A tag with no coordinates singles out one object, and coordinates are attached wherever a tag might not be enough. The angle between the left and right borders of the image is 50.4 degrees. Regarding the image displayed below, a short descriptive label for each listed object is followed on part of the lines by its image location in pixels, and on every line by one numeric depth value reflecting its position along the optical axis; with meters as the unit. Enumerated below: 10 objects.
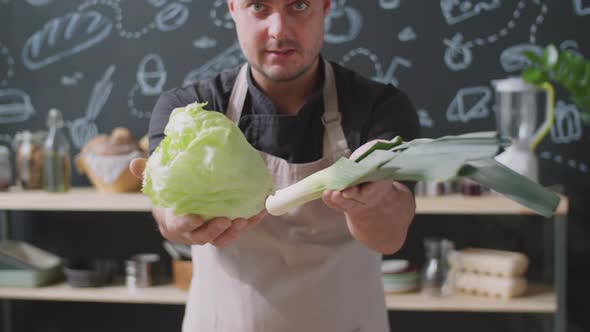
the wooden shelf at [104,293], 2.79
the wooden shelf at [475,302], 2.53
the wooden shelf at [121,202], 2.53
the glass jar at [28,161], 2.98
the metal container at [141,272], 2.91
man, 1.63
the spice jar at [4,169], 3.02
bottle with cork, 2.93
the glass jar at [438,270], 2.66
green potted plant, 2.52
